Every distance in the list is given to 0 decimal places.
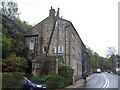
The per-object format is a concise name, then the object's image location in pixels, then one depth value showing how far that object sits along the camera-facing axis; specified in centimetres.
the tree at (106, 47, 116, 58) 4187
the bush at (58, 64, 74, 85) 1202
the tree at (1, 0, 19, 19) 2063
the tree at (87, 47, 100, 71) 4251
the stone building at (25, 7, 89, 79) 1575
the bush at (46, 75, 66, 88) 1017
